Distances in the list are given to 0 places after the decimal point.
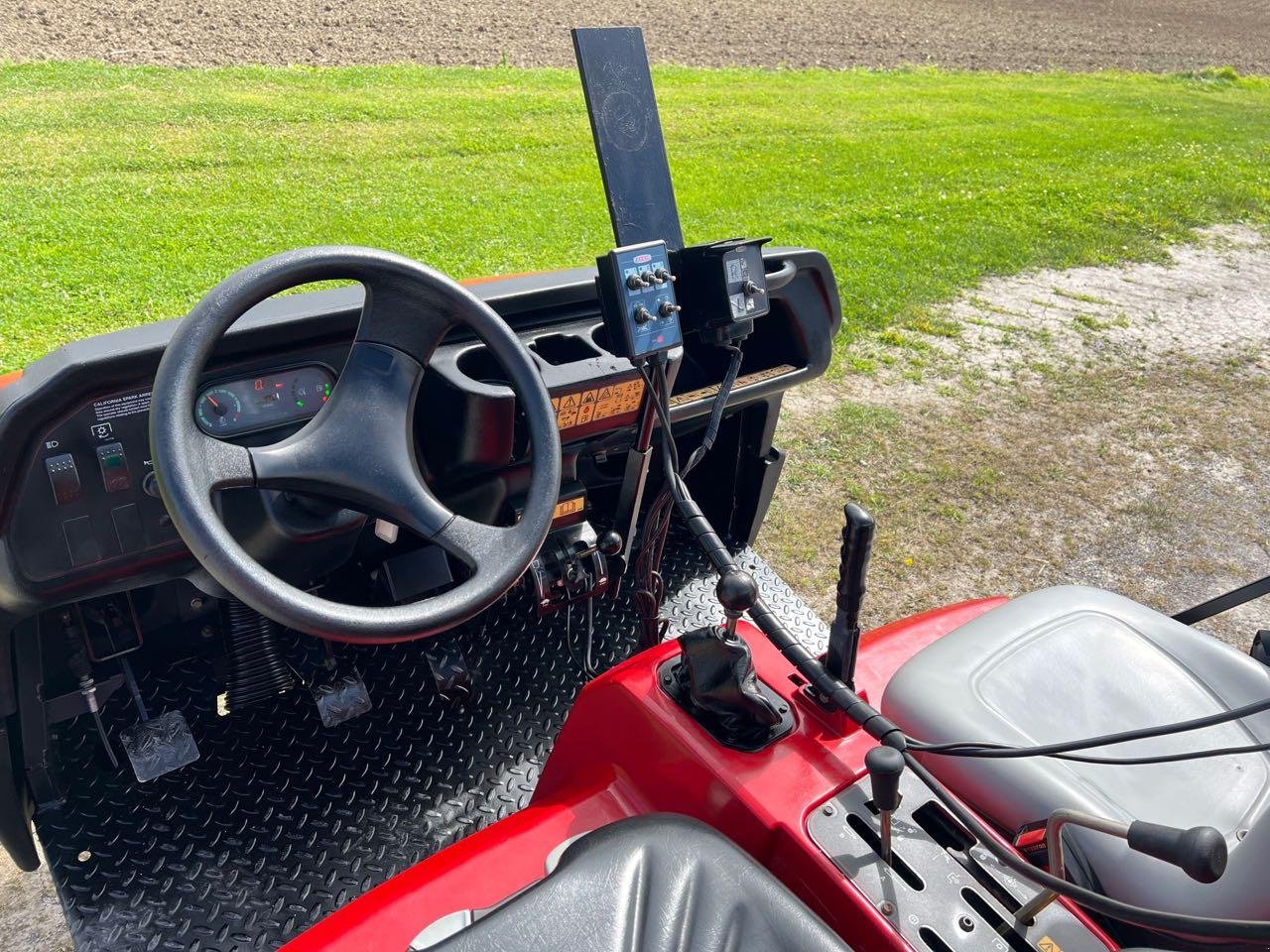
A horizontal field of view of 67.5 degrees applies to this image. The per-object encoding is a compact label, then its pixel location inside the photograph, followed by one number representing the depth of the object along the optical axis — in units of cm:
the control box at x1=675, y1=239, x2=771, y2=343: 188
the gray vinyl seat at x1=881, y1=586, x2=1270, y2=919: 136
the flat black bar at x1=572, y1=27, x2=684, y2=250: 194
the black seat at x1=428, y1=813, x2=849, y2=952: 114
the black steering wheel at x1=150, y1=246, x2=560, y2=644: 119
